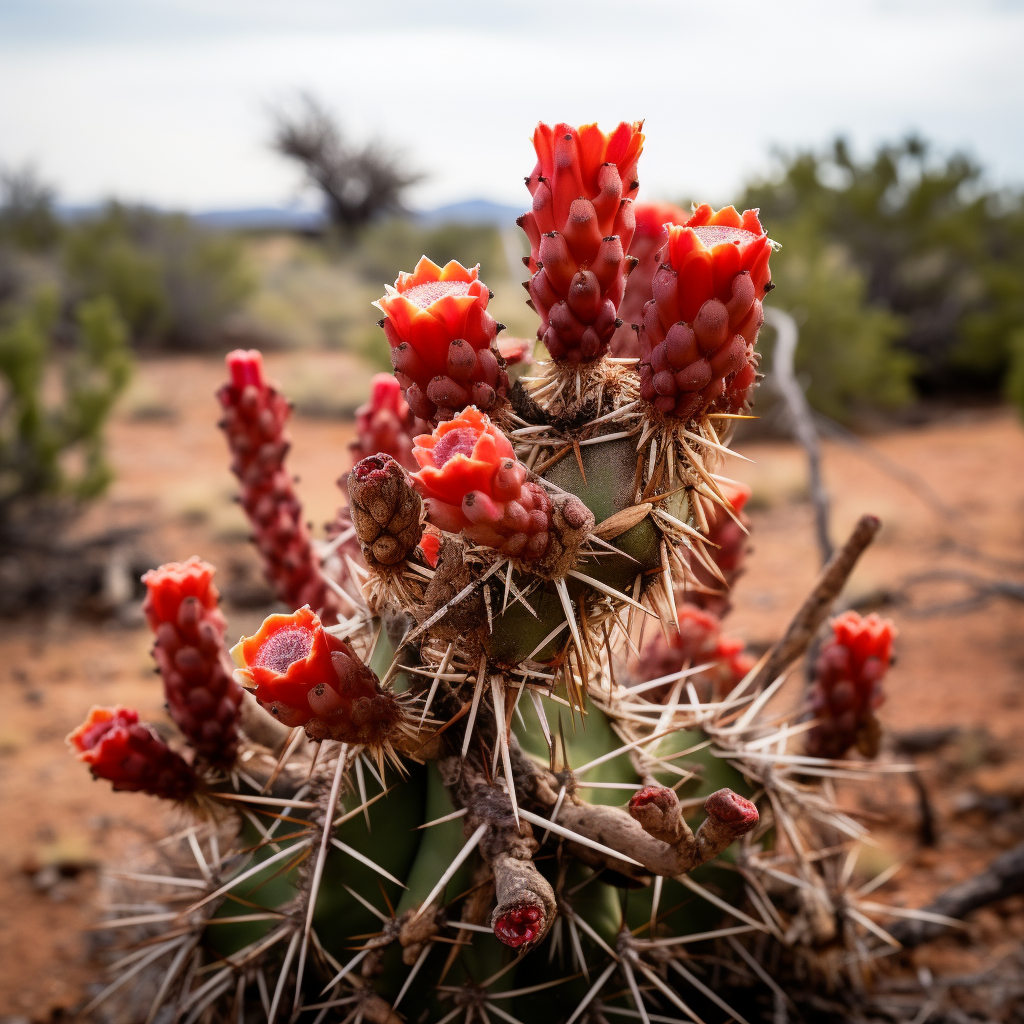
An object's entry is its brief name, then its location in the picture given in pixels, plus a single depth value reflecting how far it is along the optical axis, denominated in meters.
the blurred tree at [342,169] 26.97
